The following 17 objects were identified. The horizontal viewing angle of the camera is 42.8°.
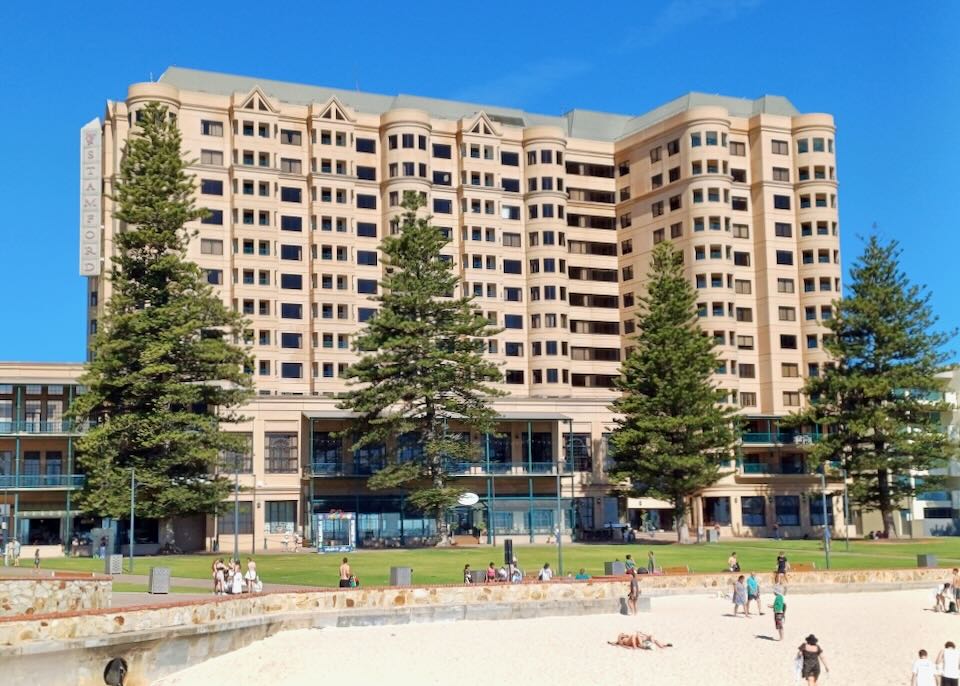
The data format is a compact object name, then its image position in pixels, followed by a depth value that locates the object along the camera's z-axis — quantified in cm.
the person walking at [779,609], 4062
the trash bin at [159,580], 4391
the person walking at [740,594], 4591
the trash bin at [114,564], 5262
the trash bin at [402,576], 4538
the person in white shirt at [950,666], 2769
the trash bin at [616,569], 5119
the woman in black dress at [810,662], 3142
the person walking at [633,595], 4566
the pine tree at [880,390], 8344
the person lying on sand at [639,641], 3891
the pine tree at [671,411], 8112
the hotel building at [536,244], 9356
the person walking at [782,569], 5219
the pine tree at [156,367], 6850
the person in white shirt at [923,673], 2662
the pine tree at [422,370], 7738
